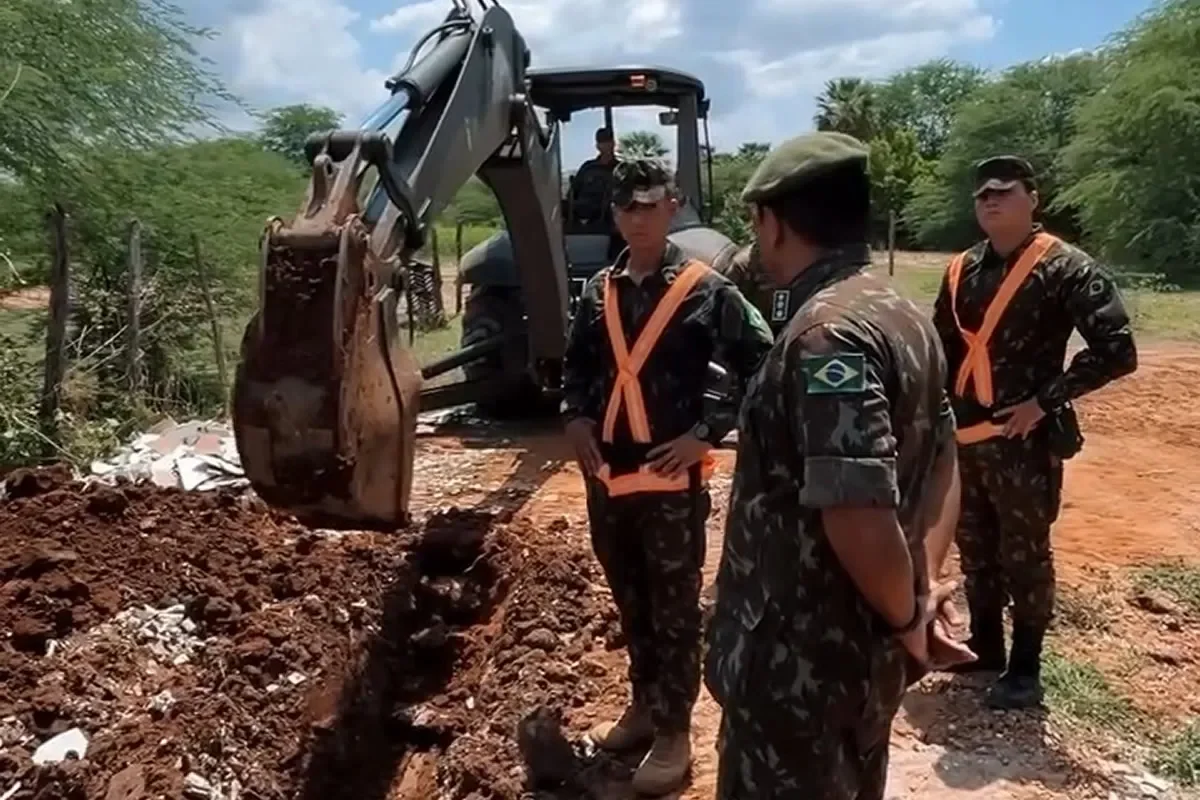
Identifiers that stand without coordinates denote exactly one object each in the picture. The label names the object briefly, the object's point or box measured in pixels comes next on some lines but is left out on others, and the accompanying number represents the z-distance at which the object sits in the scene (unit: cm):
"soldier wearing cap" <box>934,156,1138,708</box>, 438
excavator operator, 965
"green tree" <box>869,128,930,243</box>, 4262
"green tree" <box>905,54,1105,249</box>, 3838
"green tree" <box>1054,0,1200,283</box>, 2431
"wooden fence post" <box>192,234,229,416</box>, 1046
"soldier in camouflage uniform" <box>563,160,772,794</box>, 395
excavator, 352
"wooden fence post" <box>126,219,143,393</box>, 931
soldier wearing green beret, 229
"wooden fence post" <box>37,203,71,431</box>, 845
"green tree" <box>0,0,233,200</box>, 951
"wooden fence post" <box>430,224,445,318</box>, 1833
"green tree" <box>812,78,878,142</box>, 5191
